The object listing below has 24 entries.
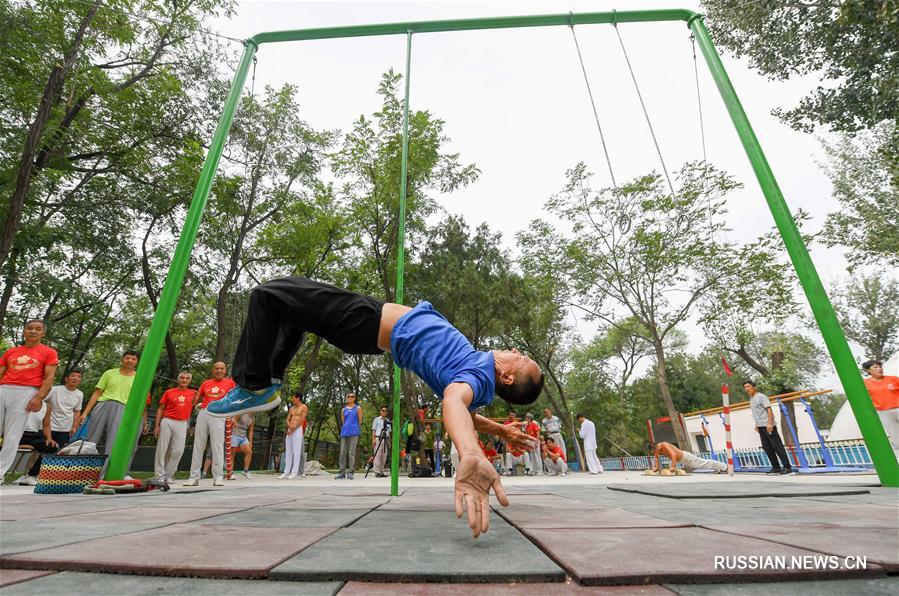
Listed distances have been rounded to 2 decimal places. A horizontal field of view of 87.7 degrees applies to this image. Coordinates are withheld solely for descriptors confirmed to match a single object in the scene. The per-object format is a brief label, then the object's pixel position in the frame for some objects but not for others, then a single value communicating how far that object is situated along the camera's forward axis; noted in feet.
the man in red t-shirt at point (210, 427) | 22.52
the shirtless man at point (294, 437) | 33.81
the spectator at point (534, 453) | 41.96
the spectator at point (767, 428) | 30.09
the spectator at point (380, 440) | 38.24
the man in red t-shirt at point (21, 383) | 17.79
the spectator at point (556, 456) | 42.75
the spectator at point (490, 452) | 39.07
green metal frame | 12.23
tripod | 38.30
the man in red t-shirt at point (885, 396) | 24.40
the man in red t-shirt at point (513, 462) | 53.71
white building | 67.77
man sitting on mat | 36.78
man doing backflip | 8.09
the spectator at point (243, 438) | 34.32
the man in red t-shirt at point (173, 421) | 20.61
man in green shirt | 19.66
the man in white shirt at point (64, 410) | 24.12
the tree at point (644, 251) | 56.39
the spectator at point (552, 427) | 44.95
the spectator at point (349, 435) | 35.68
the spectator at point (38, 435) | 22.13
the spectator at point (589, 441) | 43.68
